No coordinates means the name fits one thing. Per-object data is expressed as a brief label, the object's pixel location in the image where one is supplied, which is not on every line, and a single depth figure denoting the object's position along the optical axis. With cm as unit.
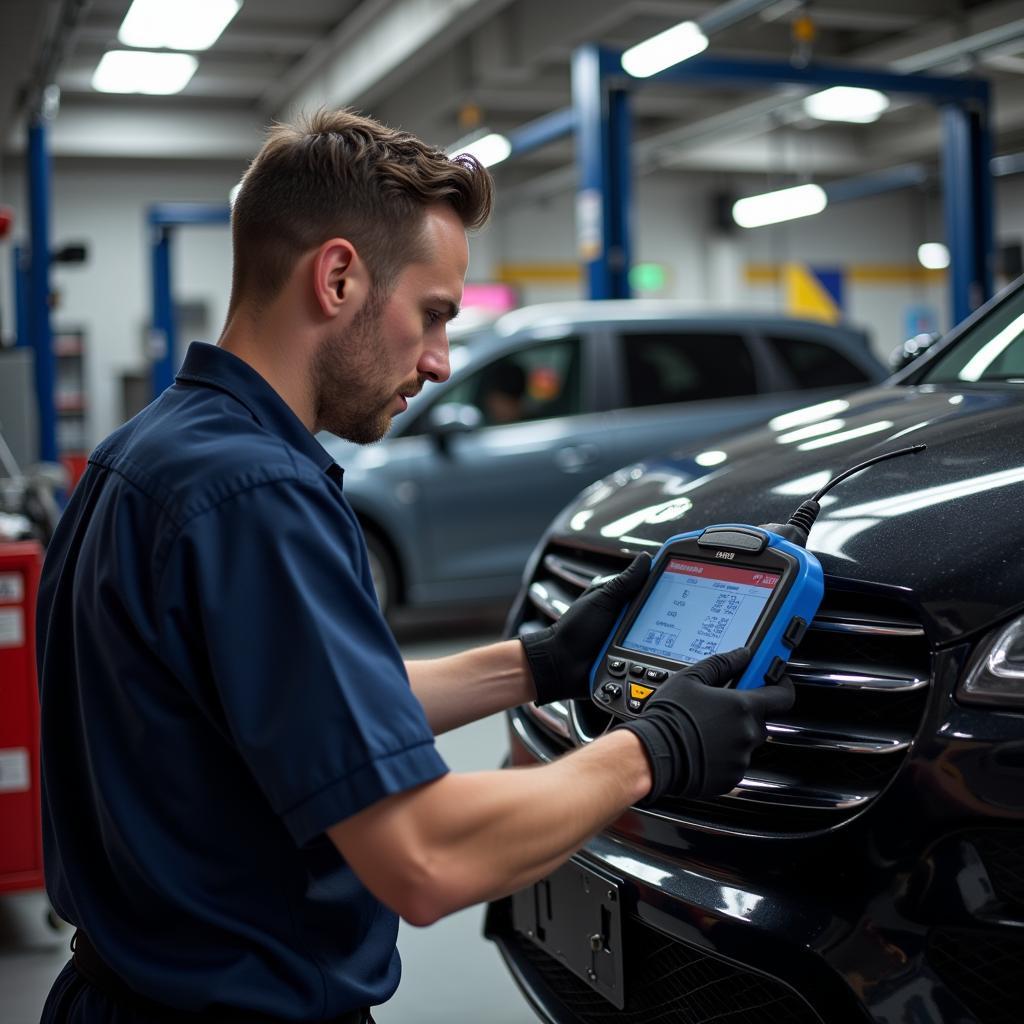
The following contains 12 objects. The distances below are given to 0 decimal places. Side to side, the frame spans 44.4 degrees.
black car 126
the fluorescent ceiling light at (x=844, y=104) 1130
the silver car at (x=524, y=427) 564
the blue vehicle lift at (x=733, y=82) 686
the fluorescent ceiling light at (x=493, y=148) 1026
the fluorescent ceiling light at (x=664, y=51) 687
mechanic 104
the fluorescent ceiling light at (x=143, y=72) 1227
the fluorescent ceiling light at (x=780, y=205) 1492
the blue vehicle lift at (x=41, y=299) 716
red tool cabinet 298
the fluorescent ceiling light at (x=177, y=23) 937
